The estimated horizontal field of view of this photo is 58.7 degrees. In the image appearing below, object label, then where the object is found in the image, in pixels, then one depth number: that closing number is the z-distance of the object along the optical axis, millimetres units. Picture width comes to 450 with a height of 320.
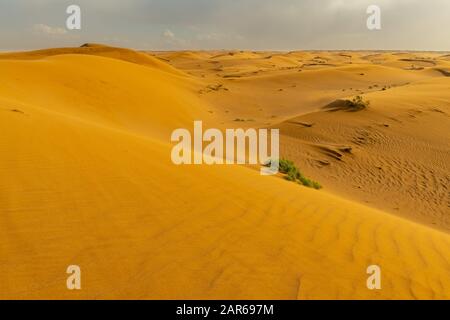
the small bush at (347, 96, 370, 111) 16875
